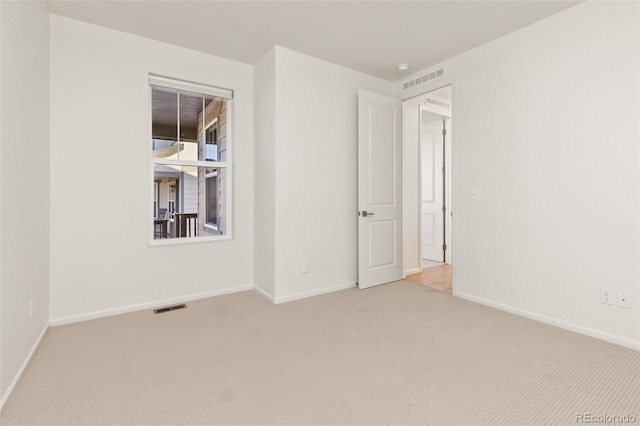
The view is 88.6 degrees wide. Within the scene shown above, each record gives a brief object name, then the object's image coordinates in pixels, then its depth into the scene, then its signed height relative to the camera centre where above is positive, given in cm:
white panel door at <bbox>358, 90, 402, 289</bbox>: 381 +29
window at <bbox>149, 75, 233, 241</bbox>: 343 +59
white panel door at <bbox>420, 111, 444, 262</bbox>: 575 +42
